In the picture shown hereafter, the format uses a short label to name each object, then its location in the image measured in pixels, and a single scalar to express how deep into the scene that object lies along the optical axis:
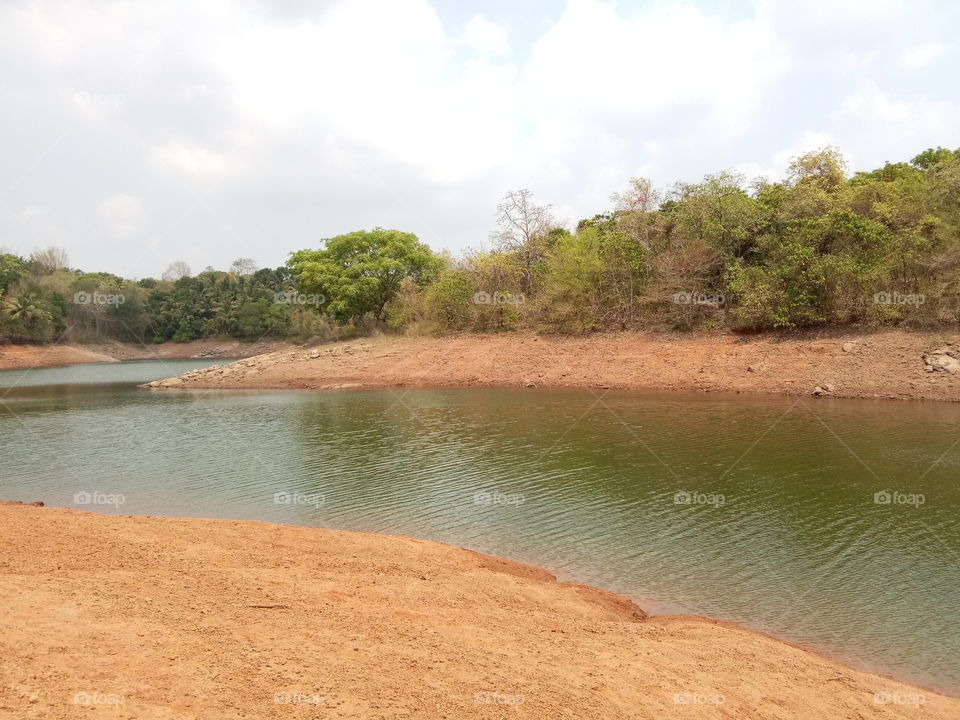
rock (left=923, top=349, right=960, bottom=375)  26.48
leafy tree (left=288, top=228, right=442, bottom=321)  50.62
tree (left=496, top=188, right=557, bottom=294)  47.97
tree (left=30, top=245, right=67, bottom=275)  88.99
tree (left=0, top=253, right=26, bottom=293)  72.00
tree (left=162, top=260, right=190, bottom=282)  113.23
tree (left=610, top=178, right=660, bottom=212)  42.59
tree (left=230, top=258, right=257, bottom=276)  109.25
